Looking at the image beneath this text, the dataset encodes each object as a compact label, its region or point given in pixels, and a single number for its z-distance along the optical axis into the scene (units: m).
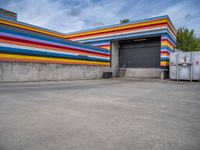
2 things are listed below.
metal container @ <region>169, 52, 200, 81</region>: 8.97
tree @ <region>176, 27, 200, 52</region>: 23.96
